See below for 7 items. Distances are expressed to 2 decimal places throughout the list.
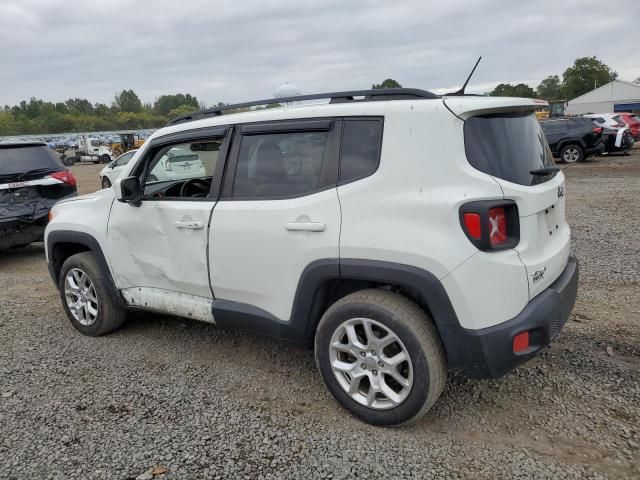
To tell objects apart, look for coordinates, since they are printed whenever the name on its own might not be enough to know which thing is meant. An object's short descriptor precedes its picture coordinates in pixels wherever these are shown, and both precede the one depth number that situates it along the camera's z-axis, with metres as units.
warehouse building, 67.00
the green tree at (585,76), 94.00
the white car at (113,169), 17.02
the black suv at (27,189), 6.66
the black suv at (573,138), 16.66
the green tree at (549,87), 119.90
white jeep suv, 2.47
